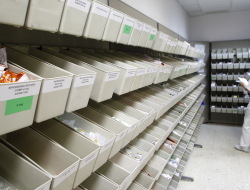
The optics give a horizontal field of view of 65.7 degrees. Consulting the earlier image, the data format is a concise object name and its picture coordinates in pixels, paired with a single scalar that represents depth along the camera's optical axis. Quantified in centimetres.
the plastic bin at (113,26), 105
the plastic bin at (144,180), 184
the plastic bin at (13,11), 59
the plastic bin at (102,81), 101
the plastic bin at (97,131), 107
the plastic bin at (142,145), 184
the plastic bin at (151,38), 158
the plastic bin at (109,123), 126
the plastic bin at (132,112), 154
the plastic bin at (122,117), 139
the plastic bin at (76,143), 94
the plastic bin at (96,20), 92
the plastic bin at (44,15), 67
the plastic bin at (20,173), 73
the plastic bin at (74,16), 79
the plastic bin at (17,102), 58
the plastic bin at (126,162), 152
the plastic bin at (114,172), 138
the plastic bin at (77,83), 84
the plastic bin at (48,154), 83
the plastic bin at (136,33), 132
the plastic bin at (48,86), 72
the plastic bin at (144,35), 145
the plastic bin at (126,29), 118
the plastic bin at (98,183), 122
